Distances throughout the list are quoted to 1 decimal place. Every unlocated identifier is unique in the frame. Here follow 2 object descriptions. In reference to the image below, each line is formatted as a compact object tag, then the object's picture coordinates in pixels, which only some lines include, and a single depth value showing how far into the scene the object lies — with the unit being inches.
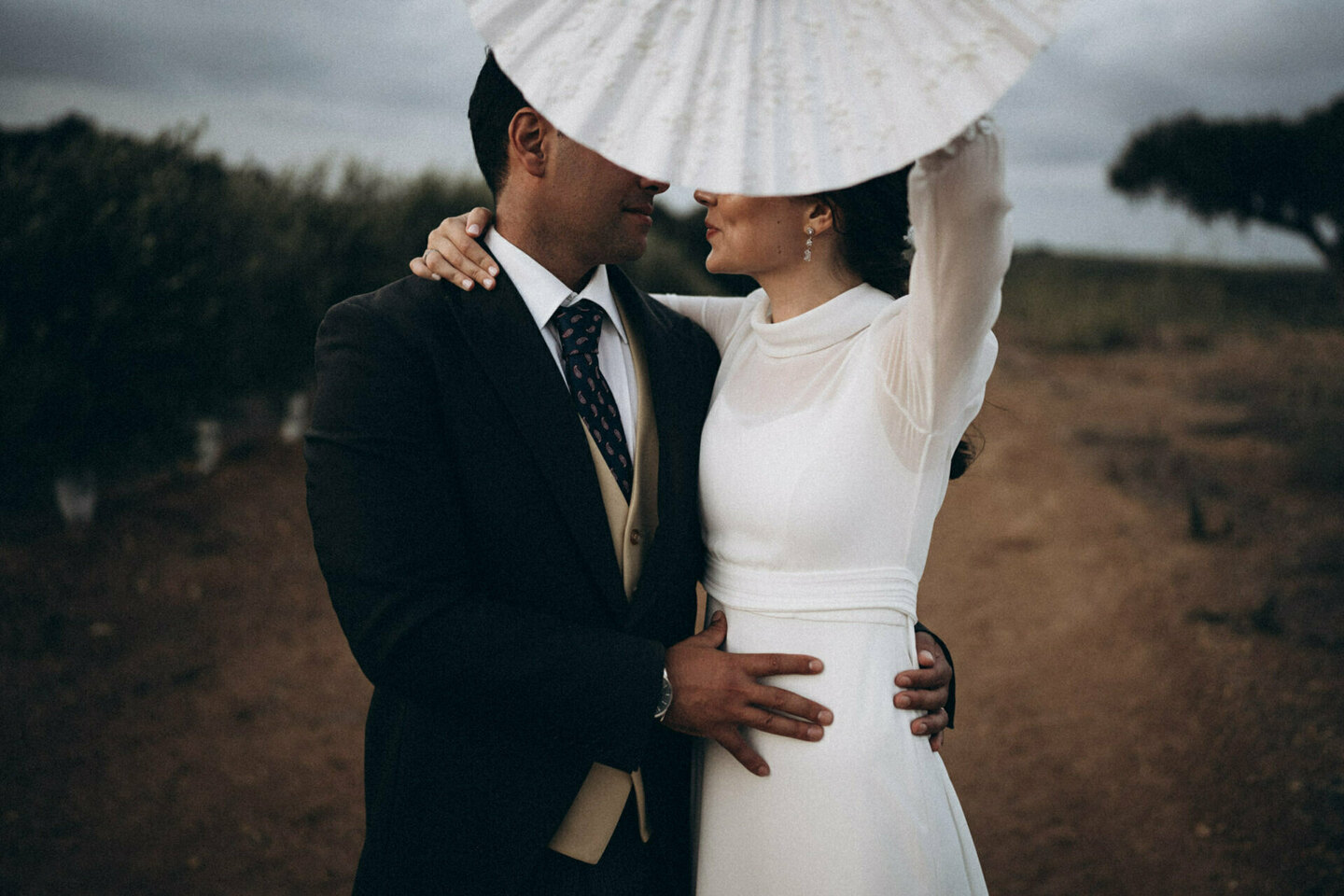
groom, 59.9
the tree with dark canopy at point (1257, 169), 538.6
